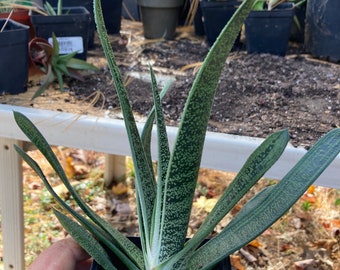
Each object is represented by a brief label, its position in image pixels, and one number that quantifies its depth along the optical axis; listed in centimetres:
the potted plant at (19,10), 111
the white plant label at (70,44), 108
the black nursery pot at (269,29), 122
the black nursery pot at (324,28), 120
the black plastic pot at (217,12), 128
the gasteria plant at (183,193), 44
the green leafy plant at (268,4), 124
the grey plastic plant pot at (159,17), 141
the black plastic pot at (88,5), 128
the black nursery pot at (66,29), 107
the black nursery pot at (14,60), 91
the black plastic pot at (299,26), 140
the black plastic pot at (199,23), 144
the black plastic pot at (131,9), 165
